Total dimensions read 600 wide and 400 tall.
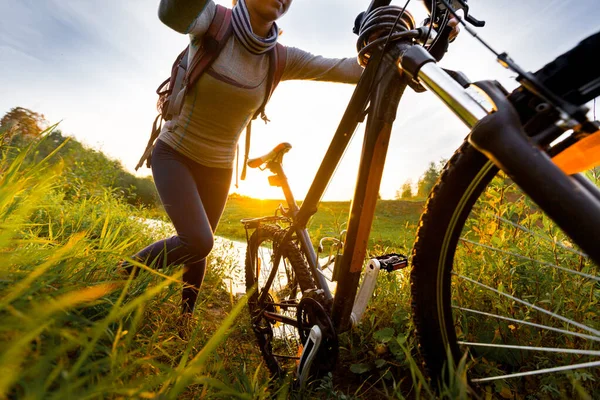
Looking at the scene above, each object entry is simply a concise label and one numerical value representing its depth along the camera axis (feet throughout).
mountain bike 2.06
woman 6.20
